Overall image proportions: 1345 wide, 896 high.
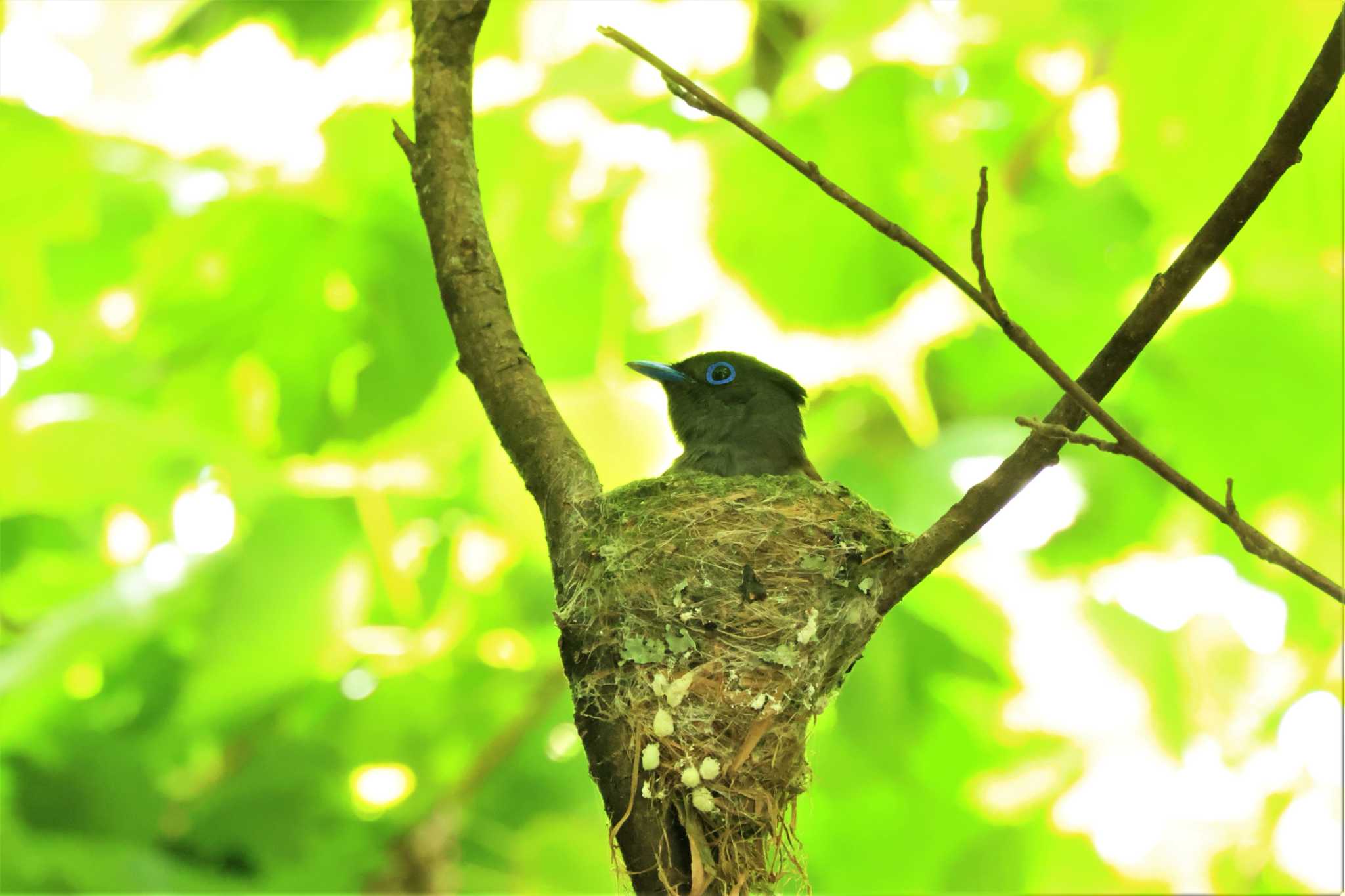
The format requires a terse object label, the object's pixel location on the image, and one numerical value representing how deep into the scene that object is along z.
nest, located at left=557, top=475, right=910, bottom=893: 5.23
